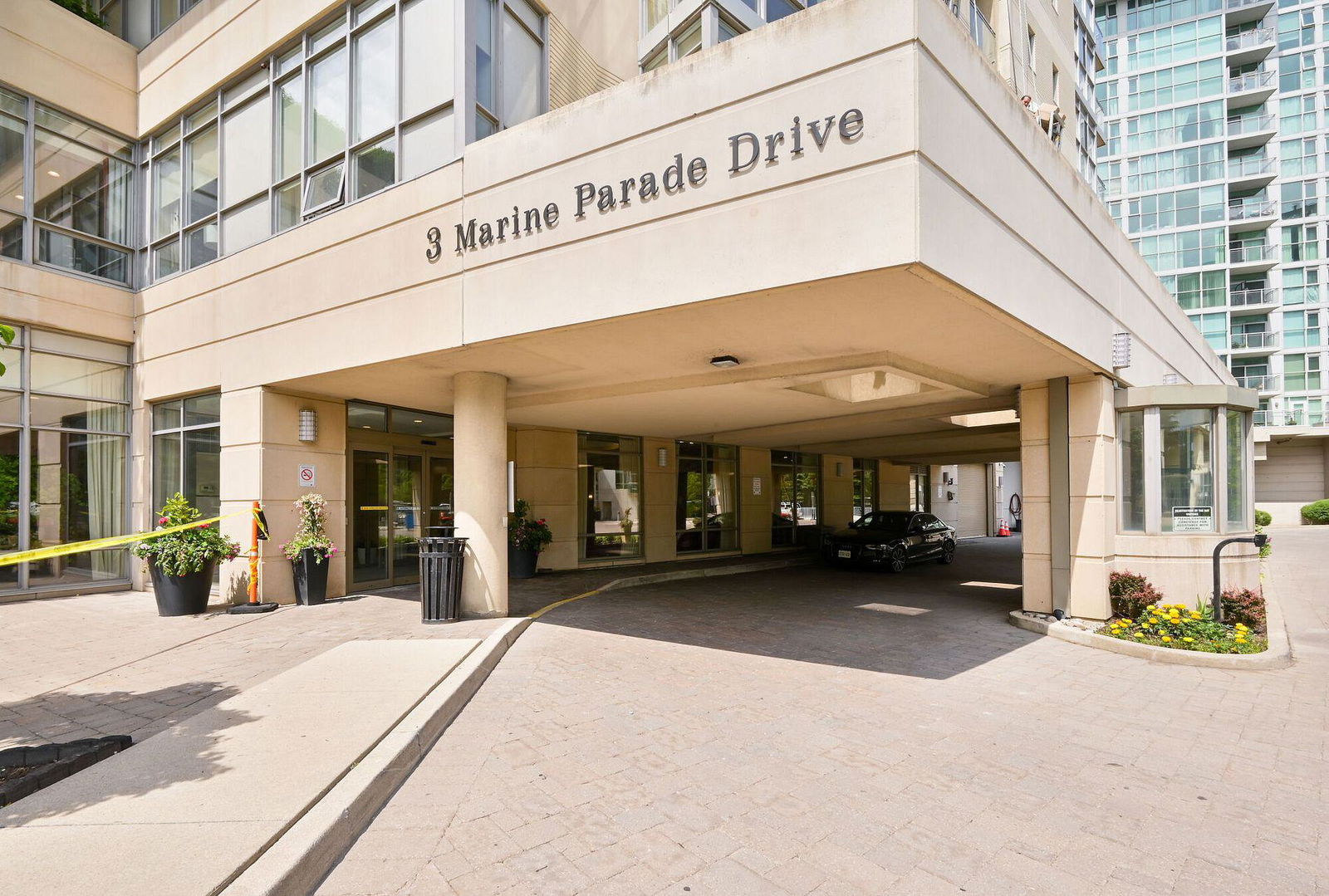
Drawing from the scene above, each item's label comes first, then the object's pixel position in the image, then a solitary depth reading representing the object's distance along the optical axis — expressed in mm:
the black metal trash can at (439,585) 8625
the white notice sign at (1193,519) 9453
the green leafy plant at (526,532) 13477
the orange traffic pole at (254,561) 9977
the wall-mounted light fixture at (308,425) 10883
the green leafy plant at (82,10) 12791
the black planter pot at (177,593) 9711
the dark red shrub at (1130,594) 9016
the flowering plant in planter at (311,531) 10258
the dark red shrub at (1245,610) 8805
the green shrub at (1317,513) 34781
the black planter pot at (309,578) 10234
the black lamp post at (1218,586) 8305
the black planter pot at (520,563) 13562
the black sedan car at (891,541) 16141
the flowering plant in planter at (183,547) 9656
